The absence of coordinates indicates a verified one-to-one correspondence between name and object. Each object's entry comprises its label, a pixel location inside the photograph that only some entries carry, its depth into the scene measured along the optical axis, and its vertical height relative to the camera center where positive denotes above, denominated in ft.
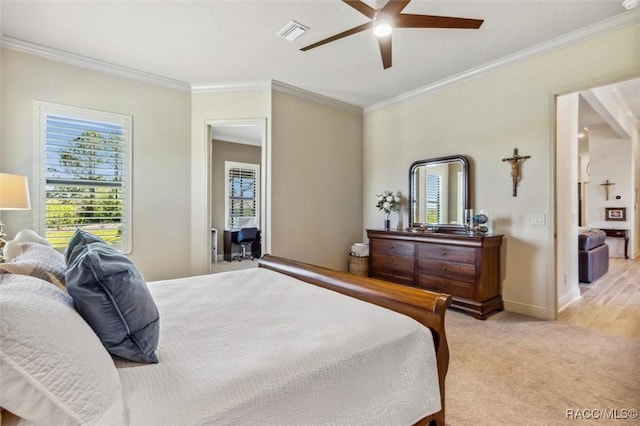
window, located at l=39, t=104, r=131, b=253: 10.71 +1.40
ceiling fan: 7.04 +4.62
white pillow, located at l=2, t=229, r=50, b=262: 5.05 -0.57
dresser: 10.75 -2.05
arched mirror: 12.78 +0.87
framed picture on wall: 22.70 -0.13
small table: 22.31 -1.71
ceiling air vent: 9.30 +5.60
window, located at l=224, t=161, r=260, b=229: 23.49 +1.52
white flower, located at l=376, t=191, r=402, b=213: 14.98 +0.52
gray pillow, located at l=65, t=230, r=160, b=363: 3.39 -1.05
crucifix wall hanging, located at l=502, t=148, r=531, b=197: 11.16 +1.57
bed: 2.52 -1.67
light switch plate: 10.61 -0.26
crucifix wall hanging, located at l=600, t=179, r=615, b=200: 23.35 +1.85
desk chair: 21.53 -1.70
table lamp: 7.58 +0.49
